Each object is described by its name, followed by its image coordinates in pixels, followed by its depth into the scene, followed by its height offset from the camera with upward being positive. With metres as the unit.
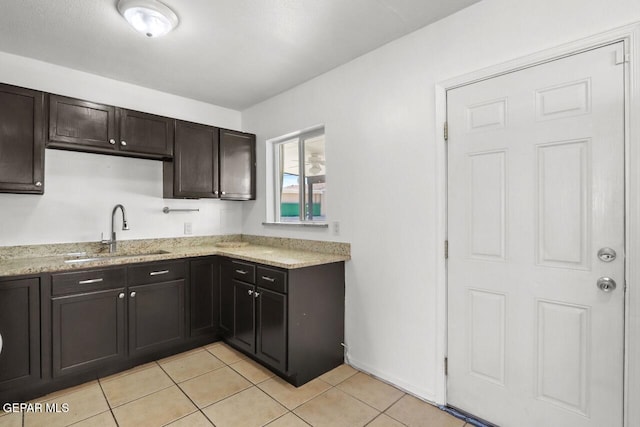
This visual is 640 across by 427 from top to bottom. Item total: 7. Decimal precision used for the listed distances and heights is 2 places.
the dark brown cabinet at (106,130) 2.47 +0.71
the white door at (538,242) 1.51 -0.15
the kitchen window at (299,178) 3.16 +0.37
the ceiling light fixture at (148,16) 1.84 +1.19
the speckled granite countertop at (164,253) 2.27 -0.34
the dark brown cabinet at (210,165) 3.12 +0.51
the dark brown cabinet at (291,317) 2.29 -0.80
